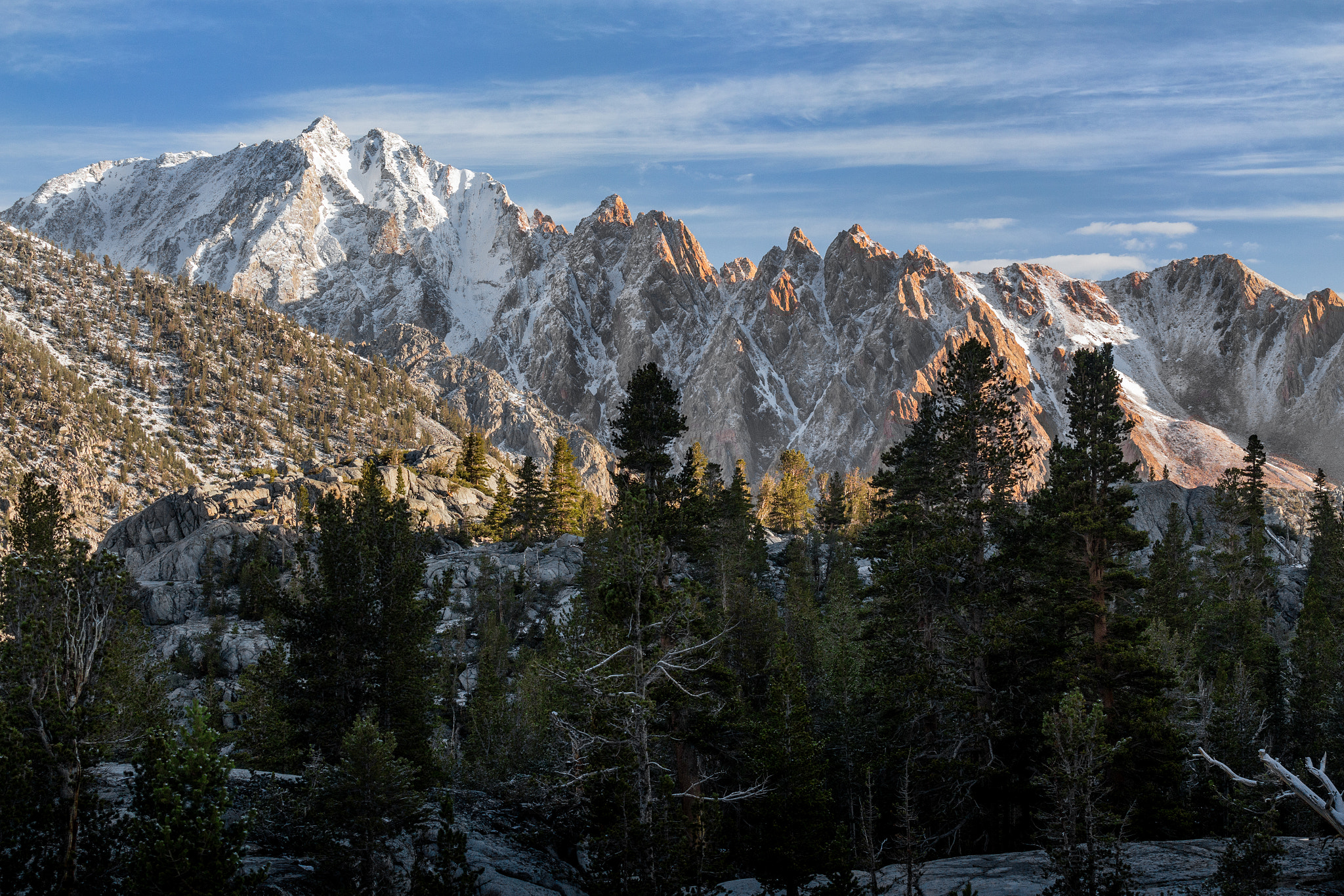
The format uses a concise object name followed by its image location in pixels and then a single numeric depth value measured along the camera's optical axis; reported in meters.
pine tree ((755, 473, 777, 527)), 130.75
